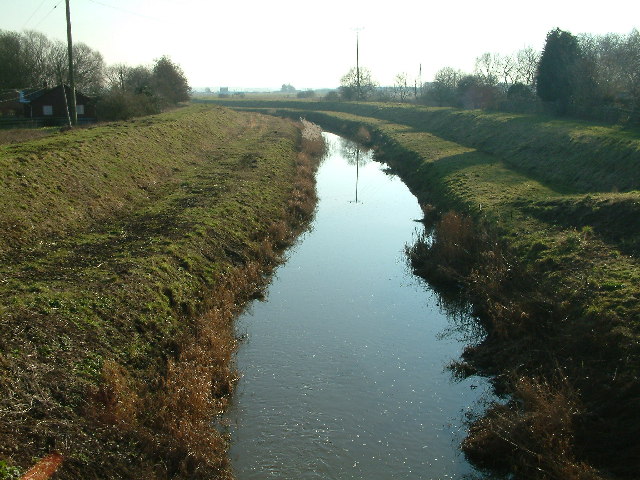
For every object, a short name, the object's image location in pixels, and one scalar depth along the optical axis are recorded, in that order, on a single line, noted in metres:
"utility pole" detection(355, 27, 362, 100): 93.56
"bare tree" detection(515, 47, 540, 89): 72.17
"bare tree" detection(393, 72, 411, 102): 102.56
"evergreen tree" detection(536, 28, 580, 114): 38.78
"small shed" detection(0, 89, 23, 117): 47.39
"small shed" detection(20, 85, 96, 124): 46.09
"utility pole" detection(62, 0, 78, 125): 32.31
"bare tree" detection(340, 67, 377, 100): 99.56
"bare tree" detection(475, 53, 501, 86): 71.38
